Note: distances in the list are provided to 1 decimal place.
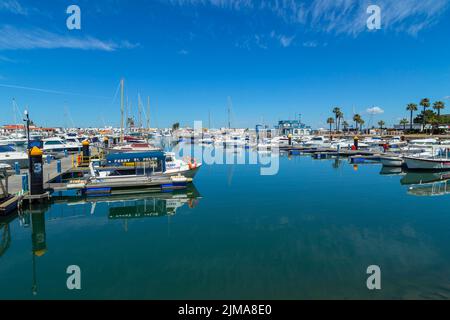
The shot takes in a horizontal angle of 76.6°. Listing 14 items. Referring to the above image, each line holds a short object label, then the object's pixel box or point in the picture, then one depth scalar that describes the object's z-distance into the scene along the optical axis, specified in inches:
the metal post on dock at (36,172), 855.7
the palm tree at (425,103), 4050.2
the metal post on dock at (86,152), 1539.9
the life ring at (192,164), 1225.9
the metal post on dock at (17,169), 1241.1
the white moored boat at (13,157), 1443.2
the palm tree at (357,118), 5374.0
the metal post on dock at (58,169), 1237.4
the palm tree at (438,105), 4055.1
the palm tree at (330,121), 5959.6
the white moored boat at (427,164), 1583.4
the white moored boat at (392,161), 1804.9
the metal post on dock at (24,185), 920.9
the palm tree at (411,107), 4307.6
